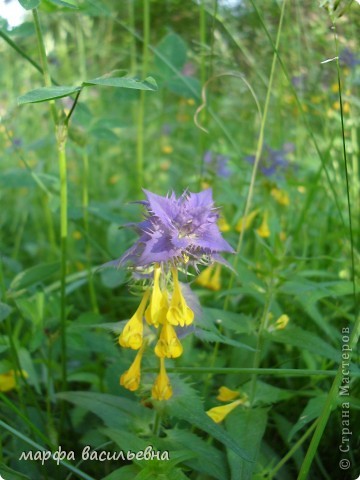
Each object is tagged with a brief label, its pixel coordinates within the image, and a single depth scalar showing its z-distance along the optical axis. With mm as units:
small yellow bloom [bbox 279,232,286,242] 279
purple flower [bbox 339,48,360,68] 350
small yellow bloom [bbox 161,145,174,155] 558
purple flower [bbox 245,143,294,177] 312
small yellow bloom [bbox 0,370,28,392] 202
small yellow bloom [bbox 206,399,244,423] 172
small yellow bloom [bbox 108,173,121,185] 507
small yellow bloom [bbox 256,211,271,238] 293
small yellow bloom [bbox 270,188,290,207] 313
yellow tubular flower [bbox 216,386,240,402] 179
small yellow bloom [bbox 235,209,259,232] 285
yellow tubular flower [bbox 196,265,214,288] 266
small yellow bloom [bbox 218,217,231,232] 296
